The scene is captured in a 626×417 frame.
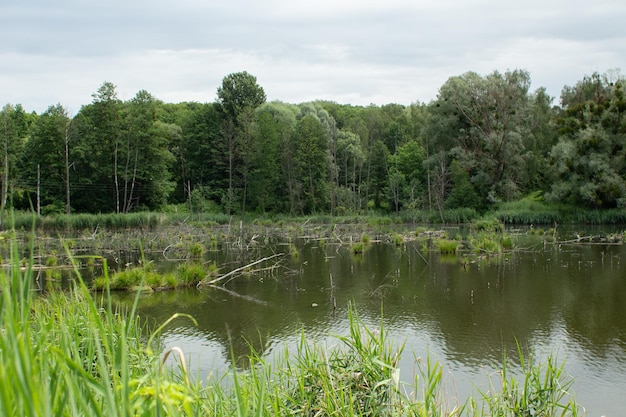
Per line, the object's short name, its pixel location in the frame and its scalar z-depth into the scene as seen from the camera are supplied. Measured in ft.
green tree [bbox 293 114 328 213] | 145.79
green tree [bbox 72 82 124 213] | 132.87
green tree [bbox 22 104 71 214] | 128.26
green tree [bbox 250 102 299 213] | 146.00
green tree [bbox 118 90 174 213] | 134.92
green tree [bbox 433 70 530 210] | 124.06
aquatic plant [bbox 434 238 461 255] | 65.36
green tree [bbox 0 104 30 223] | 114.83
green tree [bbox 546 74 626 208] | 99.38
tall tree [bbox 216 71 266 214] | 142.92
